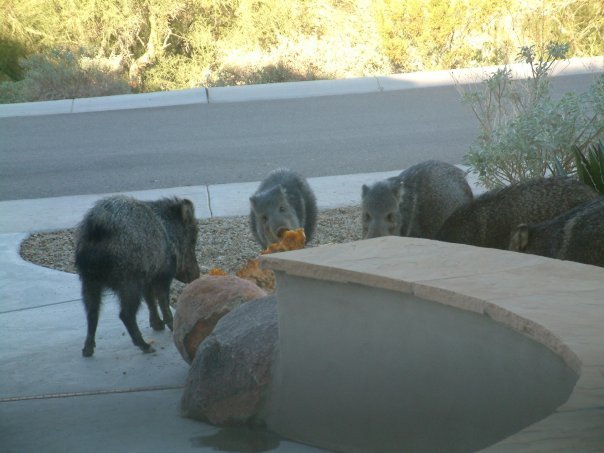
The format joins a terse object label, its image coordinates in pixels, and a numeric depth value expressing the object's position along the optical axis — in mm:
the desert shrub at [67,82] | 17031
